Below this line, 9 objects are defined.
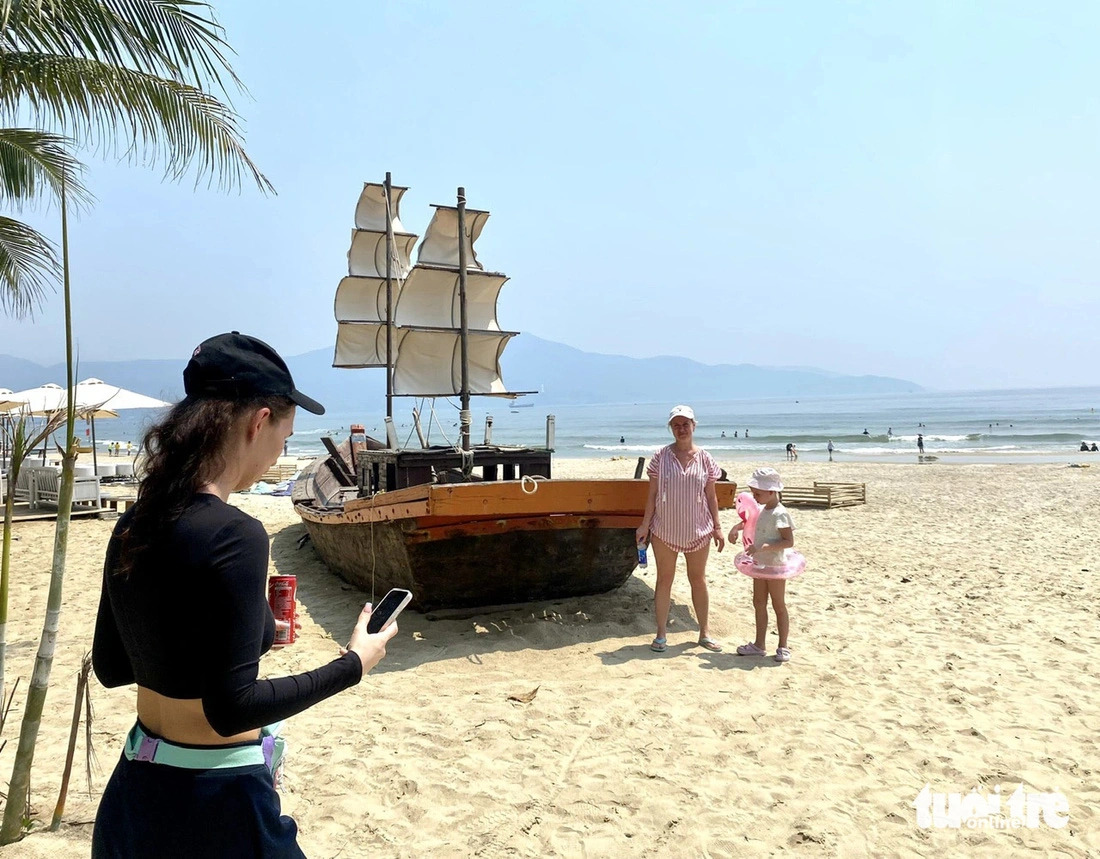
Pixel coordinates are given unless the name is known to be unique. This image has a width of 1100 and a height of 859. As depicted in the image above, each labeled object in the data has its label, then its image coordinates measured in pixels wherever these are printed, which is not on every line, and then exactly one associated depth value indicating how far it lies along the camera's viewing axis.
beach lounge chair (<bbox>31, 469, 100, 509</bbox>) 13.27
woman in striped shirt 5.65
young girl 5.36
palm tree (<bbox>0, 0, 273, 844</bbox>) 3.98
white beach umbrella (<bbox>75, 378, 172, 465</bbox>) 13.32
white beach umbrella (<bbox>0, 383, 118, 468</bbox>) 13.87
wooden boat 5.84
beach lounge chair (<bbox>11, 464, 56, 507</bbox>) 13.87
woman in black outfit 1.35
